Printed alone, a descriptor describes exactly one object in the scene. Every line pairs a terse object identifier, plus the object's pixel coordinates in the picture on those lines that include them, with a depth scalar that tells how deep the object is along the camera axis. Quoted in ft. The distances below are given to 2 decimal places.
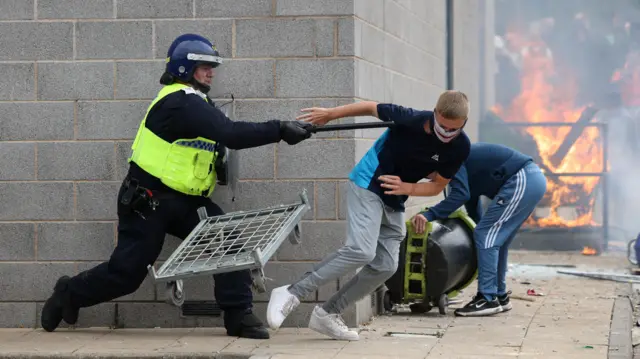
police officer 50.83
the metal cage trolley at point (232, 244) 47.96
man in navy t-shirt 50.01
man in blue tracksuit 59.98
